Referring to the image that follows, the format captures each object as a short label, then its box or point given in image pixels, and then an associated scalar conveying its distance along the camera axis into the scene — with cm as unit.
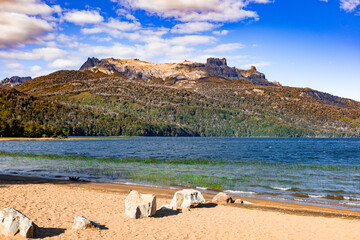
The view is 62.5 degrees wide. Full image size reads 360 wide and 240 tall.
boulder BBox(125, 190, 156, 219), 1675
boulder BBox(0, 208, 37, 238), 1234
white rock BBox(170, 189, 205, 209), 2027
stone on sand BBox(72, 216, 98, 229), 1393
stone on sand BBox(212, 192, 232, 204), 2294
